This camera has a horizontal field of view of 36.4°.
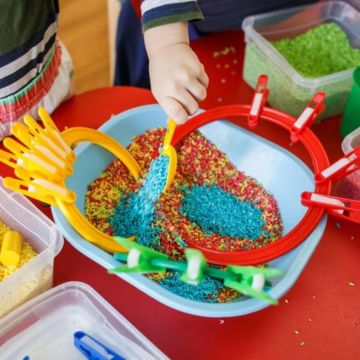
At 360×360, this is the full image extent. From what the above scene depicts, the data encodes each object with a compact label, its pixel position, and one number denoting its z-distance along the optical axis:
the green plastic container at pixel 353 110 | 0.76
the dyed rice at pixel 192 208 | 0.63
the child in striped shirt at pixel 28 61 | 0.67
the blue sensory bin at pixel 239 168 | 0.56
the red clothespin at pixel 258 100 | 0.74
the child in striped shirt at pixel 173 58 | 0.62
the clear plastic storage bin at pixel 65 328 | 0.55
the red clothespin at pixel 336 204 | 0.64
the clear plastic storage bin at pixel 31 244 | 0.55
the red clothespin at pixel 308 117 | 0.72
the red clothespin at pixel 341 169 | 0.67
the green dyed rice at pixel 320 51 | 0.86
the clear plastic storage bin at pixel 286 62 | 0.80
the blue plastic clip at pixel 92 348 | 0.54
